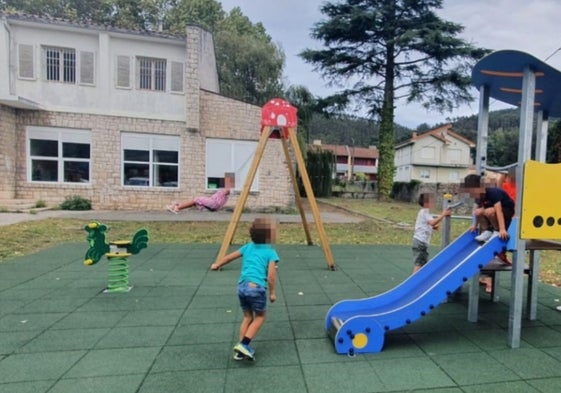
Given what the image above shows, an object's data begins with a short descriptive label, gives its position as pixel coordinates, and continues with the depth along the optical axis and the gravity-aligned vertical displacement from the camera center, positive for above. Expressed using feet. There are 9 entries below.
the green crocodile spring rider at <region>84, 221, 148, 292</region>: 15.78 -3.54
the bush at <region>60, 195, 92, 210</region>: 47.83 -4.16
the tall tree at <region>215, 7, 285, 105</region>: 87.76 +26.98
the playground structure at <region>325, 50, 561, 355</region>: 10.52 -2.05
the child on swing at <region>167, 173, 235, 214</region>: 20.42 -1.31
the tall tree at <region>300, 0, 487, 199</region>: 70.79 +26.28
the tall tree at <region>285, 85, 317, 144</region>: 80.03 +16.95
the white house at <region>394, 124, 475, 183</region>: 149.28 +11.91
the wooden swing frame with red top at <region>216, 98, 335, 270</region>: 20.63 +2.26
